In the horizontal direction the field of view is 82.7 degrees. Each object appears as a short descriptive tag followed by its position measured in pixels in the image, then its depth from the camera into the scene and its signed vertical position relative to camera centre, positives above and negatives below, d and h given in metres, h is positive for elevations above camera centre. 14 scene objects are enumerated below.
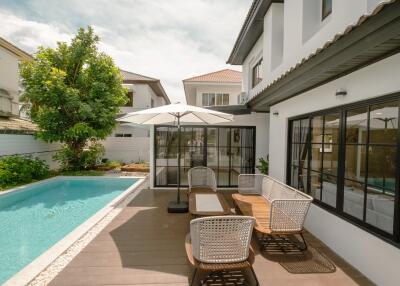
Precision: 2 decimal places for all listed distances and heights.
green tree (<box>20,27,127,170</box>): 13.12 +2.59
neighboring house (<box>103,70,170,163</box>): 18.42 +0.89
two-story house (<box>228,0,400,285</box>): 3.10 +0.64
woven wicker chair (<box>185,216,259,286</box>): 3.09 -1.41
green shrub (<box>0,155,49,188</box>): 10.37 -1.69
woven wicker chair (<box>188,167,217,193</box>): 7.99 -1.36
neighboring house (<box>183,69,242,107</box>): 18.68 +4.53
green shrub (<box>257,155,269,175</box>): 8.94 -0.99
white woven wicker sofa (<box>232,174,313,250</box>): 4.30 -1.47
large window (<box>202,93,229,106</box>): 19.52 +3.65
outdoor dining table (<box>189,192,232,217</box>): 5.02 -1.58
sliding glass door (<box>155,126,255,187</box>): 9.96 -0.46
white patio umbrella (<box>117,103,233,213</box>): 5.90 +0.70
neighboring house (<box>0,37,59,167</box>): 12.30 +1.11
